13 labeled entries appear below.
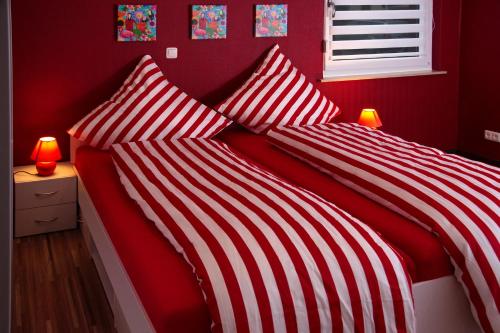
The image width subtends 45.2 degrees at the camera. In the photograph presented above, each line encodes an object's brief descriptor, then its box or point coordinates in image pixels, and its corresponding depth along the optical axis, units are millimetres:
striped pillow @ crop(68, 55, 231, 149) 3629
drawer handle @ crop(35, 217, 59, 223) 3553
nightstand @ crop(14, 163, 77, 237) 3494
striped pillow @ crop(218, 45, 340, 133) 4059
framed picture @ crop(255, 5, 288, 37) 4308
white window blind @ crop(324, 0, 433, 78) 4754
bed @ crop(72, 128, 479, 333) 1839
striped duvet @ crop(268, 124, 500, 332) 2139
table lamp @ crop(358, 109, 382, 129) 4461
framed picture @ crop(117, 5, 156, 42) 3877
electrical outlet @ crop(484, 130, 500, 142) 4895
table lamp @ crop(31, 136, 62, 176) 3578
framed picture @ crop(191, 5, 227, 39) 4094
